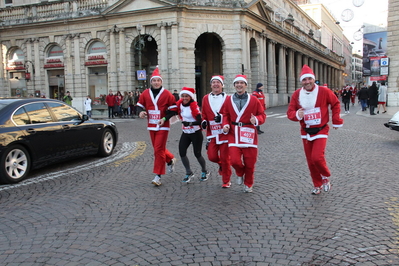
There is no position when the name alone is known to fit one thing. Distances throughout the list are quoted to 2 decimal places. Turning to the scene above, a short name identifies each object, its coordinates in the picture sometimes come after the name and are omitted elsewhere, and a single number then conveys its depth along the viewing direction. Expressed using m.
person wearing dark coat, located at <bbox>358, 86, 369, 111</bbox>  26.21
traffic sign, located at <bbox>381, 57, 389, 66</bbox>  28.75
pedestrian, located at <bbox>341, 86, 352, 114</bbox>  25.86
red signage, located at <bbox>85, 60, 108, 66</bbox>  33.38
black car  7.08
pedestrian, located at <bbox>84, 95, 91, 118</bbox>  27.04
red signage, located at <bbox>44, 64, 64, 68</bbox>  35.14
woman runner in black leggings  6.83
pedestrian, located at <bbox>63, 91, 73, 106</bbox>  29.67
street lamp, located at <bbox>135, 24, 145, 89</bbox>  27.43
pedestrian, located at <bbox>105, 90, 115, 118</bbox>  27.08
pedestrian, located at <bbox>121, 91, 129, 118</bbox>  28.27
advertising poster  40.03
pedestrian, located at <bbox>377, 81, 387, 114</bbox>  24.38
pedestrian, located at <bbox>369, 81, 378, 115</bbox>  22.87
